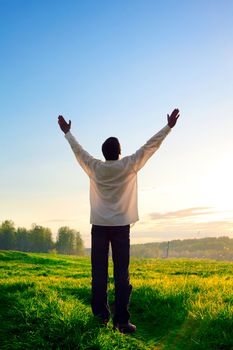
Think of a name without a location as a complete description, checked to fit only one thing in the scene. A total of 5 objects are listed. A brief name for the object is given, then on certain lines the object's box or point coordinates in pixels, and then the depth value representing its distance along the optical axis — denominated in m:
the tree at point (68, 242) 150.75
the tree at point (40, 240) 141.75
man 7.05
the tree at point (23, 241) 146.75
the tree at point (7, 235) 136.88
